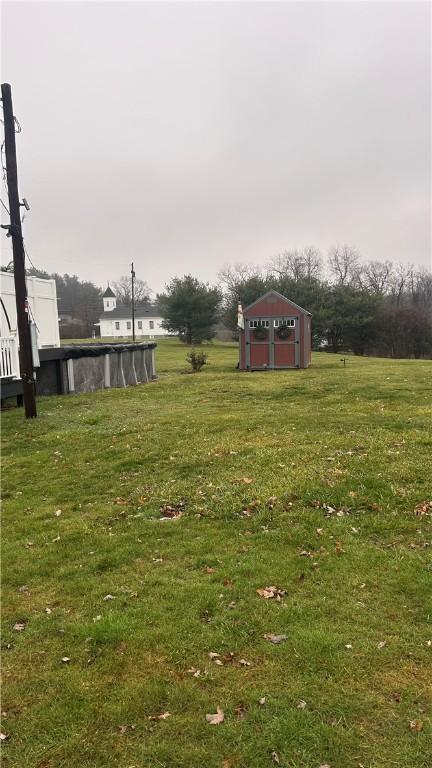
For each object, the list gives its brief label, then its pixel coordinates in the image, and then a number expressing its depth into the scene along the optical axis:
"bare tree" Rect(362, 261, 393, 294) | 65.19
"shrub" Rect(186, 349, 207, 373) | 22.50
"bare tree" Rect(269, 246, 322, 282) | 64.50
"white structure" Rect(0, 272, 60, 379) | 11.26
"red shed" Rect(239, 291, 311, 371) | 21.98
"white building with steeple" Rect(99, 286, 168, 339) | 70.75
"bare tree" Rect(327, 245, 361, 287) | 65.00
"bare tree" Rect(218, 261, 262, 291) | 62.79
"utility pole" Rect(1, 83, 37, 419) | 9.66
